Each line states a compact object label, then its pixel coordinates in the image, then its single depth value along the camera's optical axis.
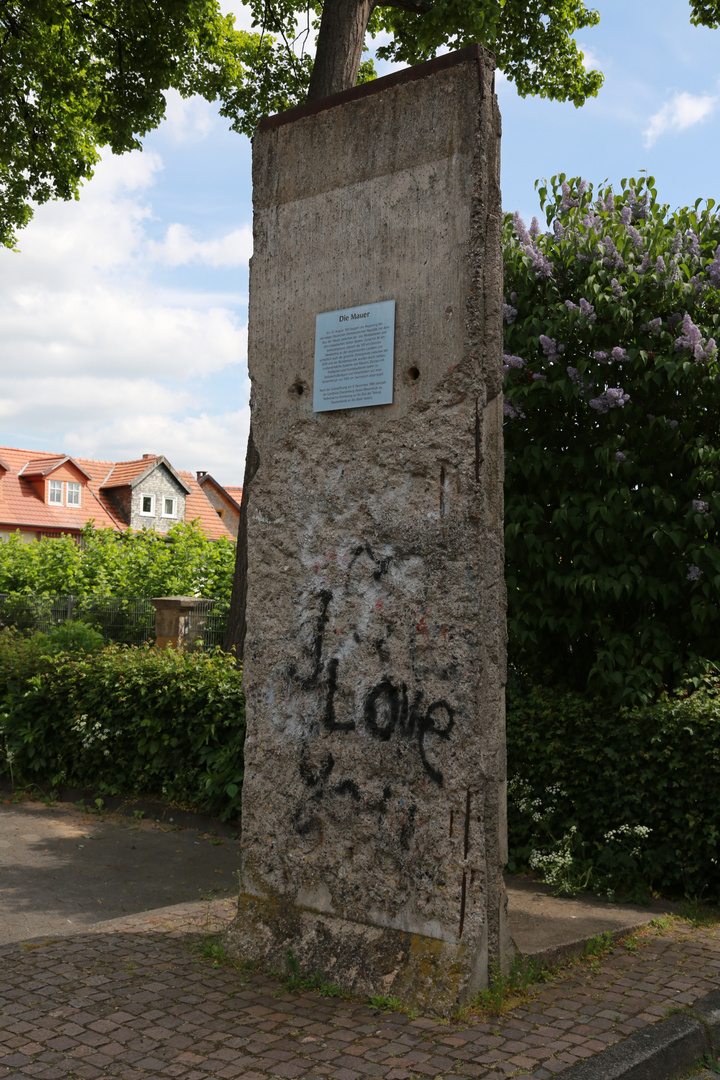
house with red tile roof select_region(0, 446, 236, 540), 42.62
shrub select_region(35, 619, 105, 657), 10.05
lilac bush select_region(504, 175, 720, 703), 6.02
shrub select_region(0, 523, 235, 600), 14.27
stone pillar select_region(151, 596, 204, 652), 11.38
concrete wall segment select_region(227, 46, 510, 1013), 3.95
